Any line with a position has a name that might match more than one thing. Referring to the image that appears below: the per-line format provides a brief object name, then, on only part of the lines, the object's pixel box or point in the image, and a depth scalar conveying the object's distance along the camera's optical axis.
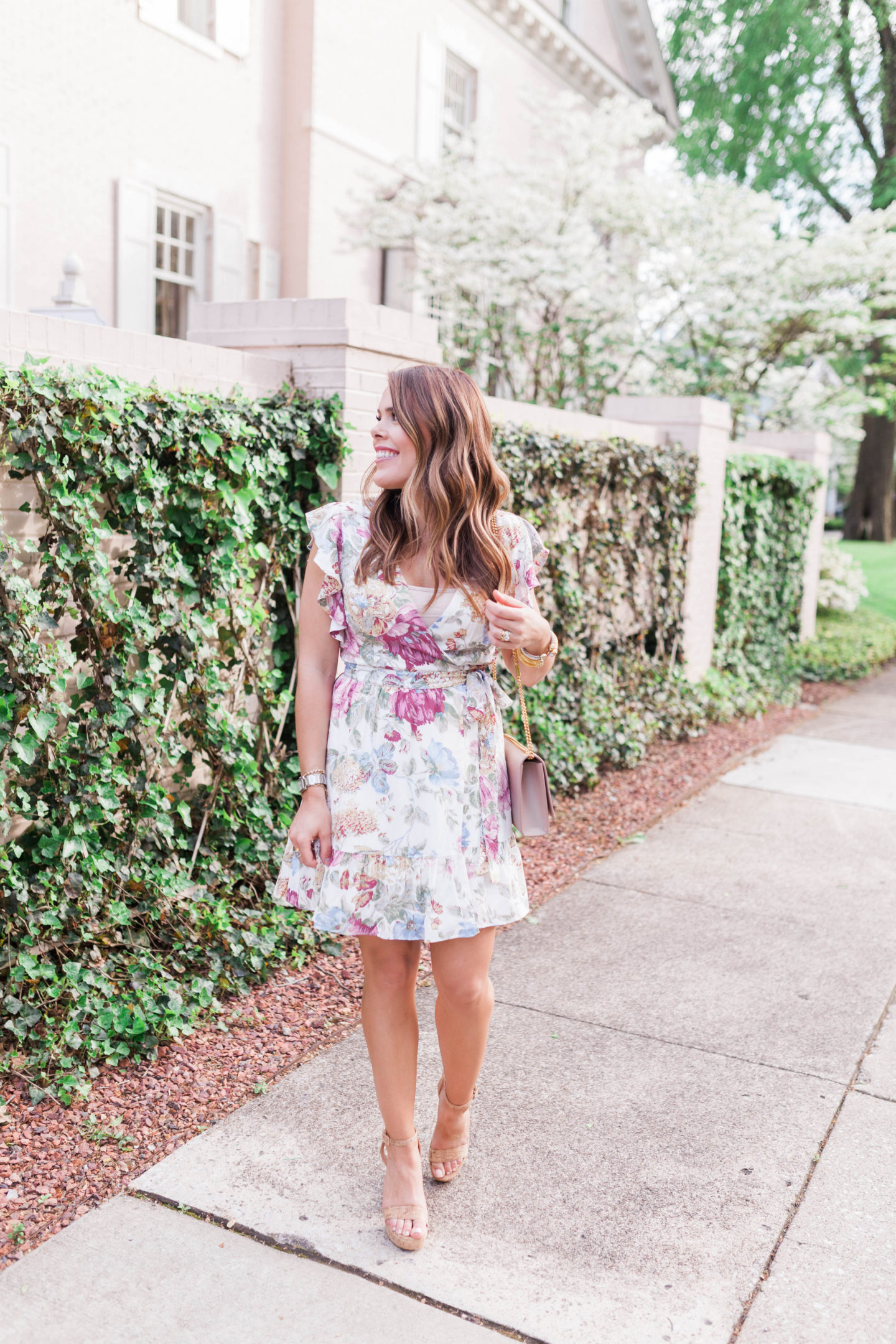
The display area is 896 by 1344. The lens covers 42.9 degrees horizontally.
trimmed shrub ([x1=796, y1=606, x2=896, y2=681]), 10.51
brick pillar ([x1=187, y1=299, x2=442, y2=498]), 4.23
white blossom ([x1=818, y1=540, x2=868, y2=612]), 12.90
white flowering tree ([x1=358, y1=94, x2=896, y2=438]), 11.02
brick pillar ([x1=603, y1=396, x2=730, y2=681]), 7.70
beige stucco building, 8.30
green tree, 18.20
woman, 2.37
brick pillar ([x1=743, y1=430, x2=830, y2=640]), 10.84
